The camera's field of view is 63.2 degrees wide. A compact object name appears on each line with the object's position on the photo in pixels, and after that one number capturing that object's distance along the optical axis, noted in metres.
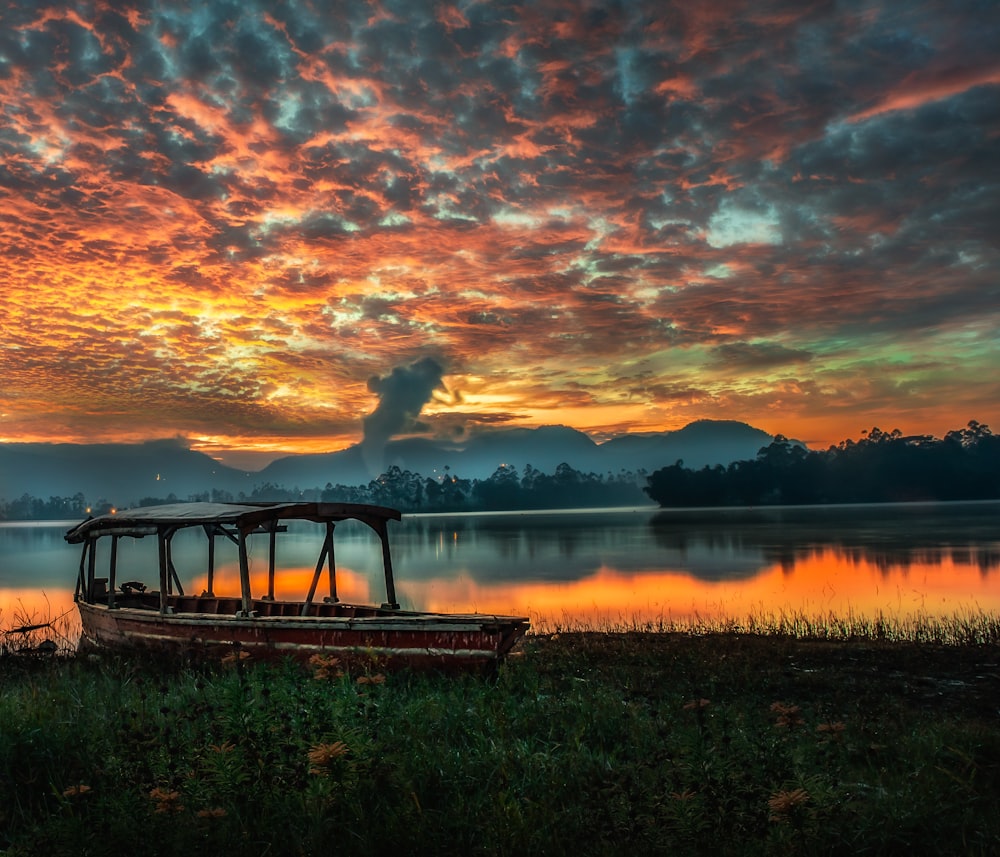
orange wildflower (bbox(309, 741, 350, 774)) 6.44
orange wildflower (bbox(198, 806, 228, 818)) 5.89
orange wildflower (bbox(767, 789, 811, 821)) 5.78
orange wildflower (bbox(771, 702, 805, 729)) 7.22
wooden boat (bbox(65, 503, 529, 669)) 14.00
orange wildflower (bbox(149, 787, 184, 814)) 6.08
